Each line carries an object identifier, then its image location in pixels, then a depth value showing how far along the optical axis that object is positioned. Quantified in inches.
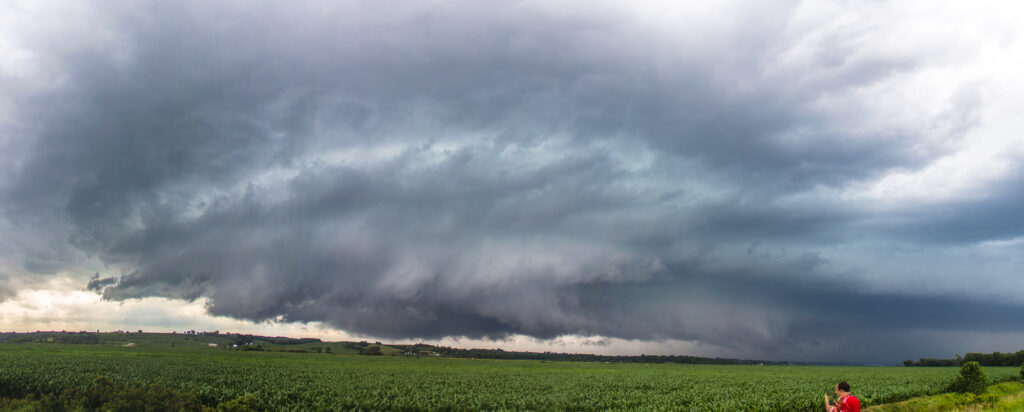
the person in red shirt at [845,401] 666.8
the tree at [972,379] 1843.0
